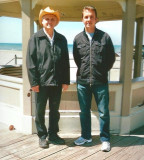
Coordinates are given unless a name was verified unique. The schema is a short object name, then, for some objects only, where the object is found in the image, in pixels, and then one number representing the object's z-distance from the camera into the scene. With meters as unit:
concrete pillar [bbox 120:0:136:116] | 3.42
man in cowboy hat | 2.96
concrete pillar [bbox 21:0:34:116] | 3.35
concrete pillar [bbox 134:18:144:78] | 4.81
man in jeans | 3.03
